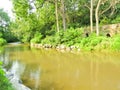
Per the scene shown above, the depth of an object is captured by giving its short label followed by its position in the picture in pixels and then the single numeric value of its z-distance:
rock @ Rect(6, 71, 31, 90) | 3.20
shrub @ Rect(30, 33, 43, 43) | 13.61
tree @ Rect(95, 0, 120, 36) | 9.59
